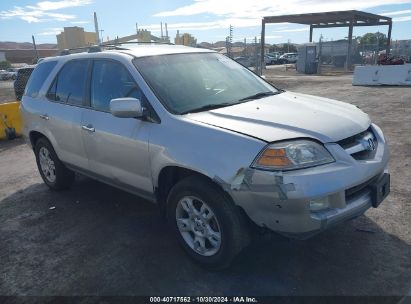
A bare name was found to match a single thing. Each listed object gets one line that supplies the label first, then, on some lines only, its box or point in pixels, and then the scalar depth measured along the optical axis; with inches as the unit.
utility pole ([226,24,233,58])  932.5
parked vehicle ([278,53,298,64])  2017.7
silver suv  111.5
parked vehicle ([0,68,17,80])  1370.6
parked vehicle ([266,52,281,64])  2023.3
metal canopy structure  1227.2
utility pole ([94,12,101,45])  755.4
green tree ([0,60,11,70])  1792.0
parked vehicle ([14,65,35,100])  442.3
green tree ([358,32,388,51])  1153.8
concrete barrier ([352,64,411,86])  628.0
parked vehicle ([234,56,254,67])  1362.7
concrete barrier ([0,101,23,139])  365.7
